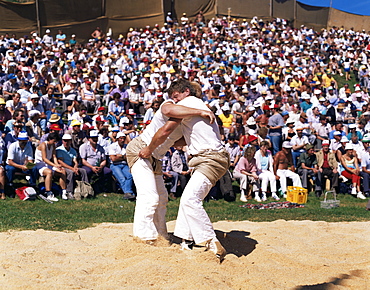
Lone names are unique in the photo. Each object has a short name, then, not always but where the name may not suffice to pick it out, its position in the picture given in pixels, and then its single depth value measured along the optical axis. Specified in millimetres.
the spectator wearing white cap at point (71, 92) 15148
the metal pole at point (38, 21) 26594
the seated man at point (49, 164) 10602
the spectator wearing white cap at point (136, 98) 16234
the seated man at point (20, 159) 10656
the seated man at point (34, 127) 12414
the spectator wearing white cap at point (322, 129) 15420
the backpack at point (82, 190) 10828
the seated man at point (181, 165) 11906
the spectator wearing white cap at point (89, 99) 15986
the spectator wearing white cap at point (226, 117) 14516
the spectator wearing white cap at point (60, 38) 23914
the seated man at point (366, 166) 13016
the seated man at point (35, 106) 13031
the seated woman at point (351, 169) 13016
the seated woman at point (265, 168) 12161
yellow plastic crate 11547
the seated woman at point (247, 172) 12070
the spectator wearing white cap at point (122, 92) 15914
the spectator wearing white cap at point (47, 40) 23969
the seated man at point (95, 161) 11758
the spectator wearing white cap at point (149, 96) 15980
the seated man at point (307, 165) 13000
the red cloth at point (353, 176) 13078
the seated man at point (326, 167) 12930
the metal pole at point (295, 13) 35991
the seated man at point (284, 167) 12592
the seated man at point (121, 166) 11328
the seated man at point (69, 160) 11086
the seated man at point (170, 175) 11711
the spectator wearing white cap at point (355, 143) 13844
